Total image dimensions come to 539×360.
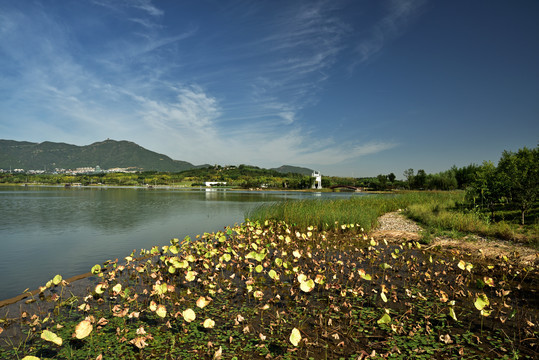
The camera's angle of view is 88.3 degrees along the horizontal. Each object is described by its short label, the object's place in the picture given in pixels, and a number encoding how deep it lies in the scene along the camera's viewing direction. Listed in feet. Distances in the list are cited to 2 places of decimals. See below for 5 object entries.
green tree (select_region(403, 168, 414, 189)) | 390.87
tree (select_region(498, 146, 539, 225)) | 62.08
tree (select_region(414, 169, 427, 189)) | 362.64
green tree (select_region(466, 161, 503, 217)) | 74.28
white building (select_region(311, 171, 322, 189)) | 601.67
